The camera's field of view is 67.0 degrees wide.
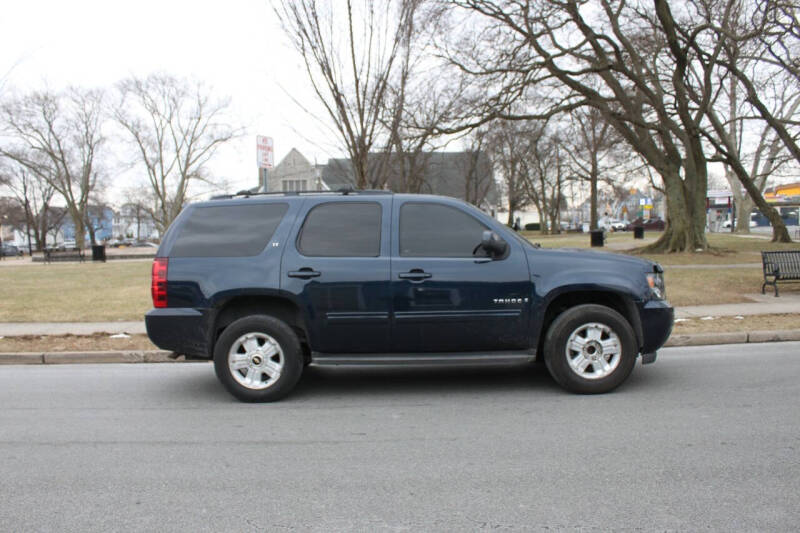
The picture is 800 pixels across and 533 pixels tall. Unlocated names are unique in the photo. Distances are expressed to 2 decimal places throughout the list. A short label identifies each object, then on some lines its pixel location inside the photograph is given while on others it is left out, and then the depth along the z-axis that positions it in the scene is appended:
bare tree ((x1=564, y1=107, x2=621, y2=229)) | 42.98
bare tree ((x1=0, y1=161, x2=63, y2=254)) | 69.44
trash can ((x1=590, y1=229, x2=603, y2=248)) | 30.94
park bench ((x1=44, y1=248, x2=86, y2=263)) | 35.17
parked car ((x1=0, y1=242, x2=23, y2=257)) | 58.33
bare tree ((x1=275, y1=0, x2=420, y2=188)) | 12.87
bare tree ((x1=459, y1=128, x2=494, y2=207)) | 49.84
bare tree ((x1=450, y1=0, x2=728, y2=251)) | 19.70
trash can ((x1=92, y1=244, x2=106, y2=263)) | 34.19
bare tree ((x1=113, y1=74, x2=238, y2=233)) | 54.25
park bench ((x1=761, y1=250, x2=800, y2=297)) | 11.91
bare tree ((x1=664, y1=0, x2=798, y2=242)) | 17.08
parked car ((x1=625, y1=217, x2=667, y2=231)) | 64.88
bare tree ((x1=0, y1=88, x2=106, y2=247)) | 52.31
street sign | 11.36
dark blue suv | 5.56
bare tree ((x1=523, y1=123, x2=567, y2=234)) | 48.69
